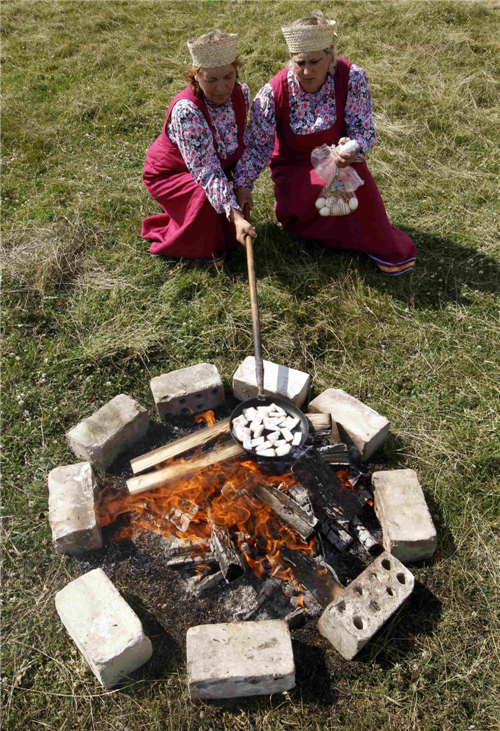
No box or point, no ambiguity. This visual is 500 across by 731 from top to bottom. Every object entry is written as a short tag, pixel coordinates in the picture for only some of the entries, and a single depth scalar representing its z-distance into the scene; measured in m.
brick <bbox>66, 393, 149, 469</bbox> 3.21
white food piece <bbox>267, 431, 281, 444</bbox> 3.03
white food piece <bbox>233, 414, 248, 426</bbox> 3.16
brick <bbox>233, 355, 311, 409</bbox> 3.37
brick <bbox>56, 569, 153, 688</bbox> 2.40
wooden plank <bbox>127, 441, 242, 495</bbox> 3.04
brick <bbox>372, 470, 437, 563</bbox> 2.76
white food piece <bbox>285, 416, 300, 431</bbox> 3.11
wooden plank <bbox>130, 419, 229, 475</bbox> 3.16
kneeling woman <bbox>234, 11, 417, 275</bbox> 3.69
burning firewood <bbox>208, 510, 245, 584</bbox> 2.71
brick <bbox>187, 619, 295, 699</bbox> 2.32
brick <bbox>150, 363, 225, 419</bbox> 3.41
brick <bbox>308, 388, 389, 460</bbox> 3.18
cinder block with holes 2.46
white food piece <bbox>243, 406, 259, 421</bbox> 3.19
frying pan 3.16
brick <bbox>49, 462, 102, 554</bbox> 2.82
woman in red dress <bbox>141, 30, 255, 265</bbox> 3.65
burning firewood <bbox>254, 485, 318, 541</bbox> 2.76
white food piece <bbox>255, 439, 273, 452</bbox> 3.00
